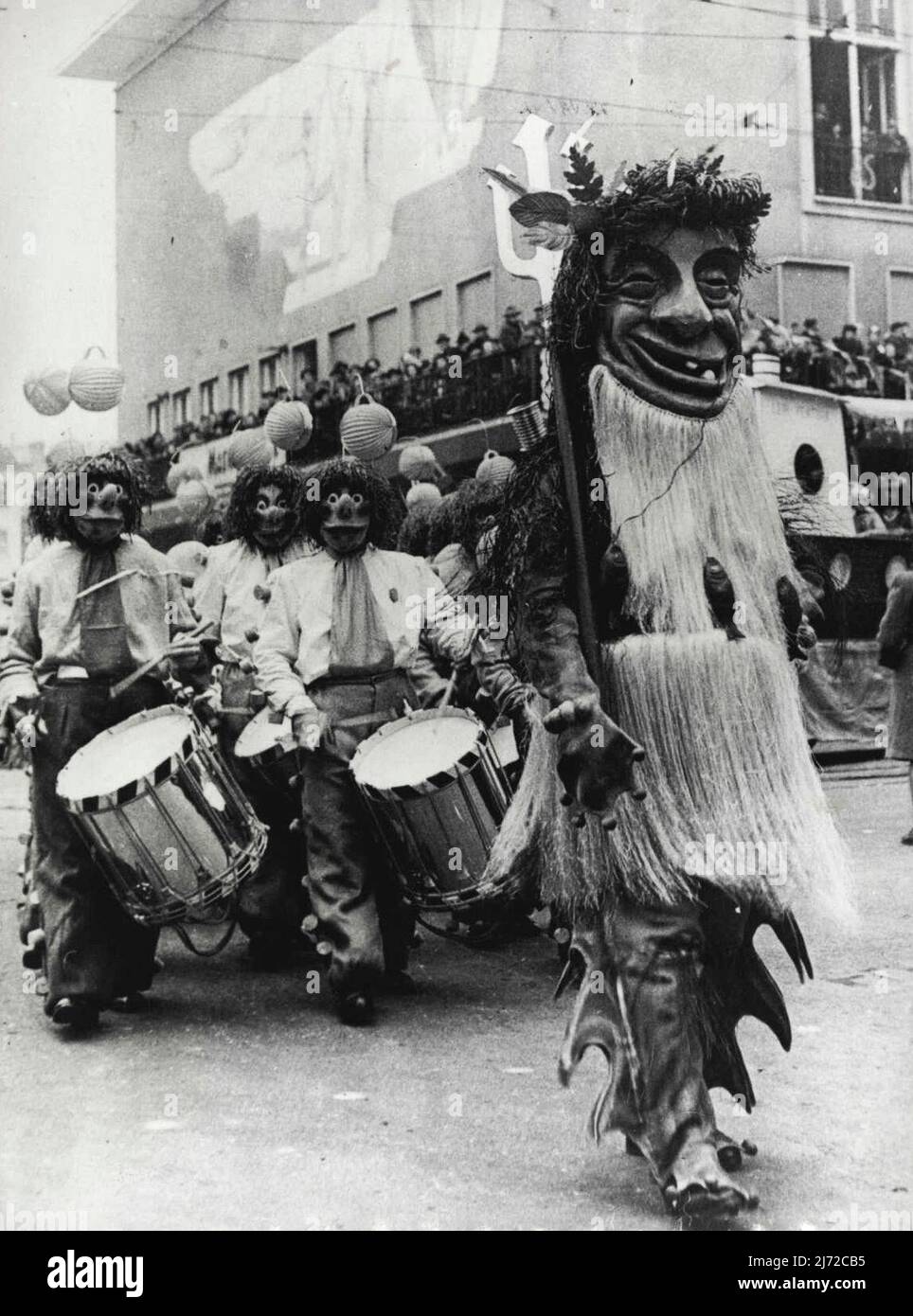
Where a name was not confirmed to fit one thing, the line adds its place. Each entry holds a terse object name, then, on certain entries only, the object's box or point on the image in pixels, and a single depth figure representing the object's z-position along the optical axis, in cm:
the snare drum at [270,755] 593
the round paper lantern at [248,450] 826
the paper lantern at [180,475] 977
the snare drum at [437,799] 510
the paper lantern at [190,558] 808
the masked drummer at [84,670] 526
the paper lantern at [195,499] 925
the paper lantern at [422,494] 868
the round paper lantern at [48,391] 793
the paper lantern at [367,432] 812
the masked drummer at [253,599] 642
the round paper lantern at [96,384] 749
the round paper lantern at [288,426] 815
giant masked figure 336
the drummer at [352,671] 537
